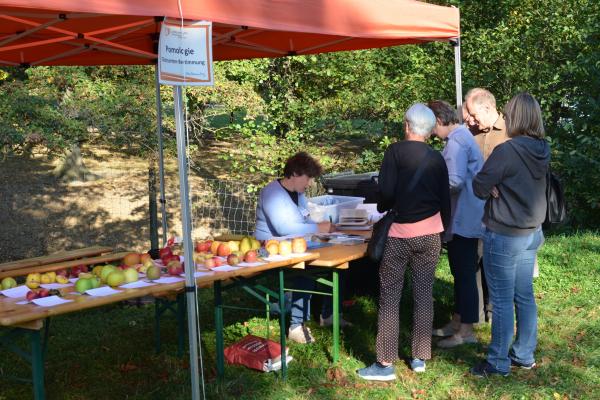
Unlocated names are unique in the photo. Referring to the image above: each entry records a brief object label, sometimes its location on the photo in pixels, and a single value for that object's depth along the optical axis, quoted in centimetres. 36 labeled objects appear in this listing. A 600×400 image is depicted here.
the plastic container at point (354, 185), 677
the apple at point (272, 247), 456
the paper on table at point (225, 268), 420
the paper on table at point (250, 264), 430
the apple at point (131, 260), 424
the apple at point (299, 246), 459
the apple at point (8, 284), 384
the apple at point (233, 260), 432
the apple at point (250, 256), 437
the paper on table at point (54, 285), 384
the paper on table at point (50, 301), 344
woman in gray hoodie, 410
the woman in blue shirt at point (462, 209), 486
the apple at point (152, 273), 399
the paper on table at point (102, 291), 365
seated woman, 492
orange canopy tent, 353
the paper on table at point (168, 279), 397
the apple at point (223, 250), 458
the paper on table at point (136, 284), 381
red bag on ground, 469
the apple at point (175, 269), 412
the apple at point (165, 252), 444
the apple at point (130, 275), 390
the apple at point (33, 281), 381
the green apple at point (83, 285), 371
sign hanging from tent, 348
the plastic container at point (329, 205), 579
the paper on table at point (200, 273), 404
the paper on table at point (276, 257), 443
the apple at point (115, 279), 382
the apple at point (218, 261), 432
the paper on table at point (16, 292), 368
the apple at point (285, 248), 455
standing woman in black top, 417
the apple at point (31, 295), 355
